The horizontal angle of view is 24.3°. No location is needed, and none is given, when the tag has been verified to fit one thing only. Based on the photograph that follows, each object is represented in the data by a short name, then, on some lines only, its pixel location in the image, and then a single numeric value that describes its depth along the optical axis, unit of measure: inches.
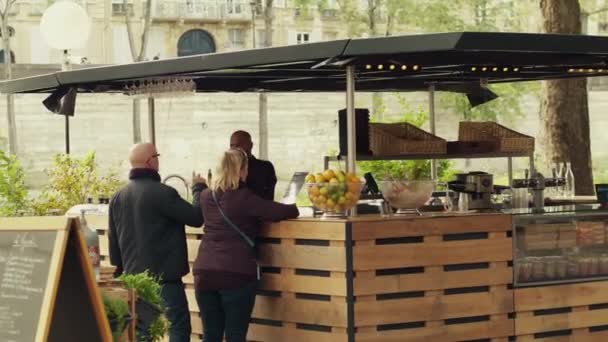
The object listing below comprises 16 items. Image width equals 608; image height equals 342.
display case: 381.4
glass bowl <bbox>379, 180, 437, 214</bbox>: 380.2
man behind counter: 431.2
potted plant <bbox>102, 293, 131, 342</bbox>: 257.0
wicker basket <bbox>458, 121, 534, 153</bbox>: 468.4
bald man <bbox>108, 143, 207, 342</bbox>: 377.1
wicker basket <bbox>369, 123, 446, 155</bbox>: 435.2
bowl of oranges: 366.0
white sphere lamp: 541.6
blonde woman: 366.3
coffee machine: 399.2
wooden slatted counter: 356.5
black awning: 344.8
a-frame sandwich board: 238.2
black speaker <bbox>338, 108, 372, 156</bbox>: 430.0
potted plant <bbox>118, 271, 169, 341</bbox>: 271.6
